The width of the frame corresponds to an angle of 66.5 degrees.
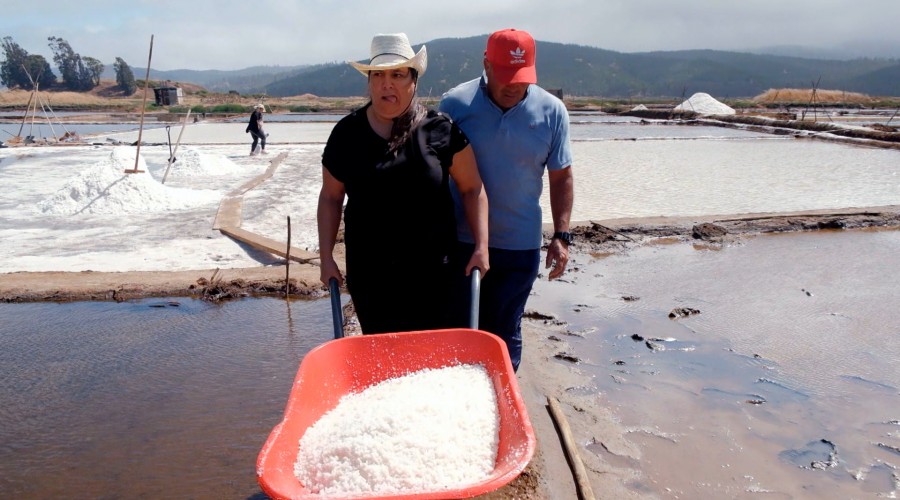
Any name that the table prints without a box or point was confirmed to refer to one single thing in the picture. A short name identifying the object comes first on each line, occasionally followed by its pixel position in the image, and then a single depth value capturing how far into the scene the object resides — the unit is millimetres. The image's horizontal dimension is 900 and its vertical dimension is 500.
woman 2020
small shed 49344
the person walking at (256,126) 14336
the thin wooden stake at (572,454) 2430
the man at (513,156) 2225
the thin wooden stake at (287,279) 4848
